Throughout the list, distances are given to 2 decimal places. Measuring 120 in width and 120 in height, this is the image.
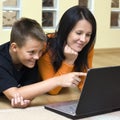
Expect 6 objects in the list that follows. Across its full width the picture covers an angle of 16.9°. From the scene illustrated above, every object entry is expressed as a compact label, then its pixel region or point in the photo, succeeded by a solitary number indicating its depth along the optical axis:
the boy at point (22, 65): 1.52
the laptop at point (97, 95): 1.32
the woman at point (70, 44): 1.74
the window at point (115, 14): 3.97
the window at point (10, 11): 3.28
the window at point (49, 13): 3.52
